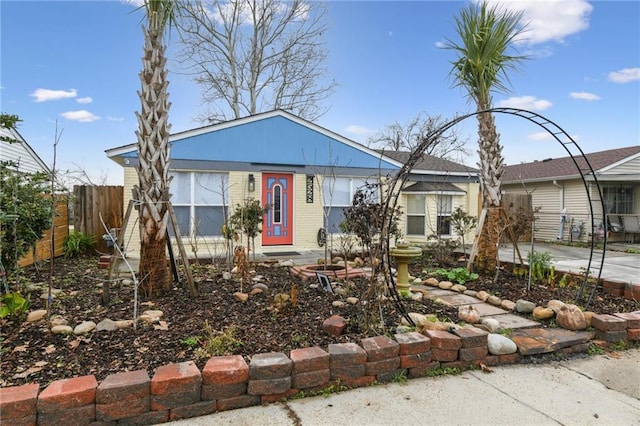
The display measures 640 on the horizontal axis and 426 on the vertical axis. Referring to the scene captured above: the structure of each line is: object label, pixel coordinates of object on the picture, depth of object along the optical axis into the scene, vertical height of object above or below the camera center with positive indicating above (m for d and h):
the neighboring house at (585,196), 14.41 +0.76
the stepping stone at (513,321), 3.95 -1.23
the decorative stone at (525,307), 4.36 -1.14
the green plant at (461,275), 6.06 -1.06
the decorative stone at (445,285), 5.70 -1.14
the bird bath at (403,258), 4.78 -0.59
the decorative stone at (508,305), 4.56 -1.17
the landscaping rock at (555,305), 4.07 -1.07
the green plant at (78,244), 8.44 -0.70
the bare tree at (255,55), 18.45 +8.42
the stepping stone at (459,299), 4.88 -1.20
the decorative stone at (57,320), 3.45 -1.04
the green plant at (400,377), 2.81 -1.28
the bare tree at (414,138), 22.38 +5.14
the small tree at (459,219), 8.11 -0.12
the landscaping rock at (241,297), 4.44 -1.03
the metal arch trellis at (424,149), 3.60 +0.68
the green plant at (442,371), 2.92 -1.30
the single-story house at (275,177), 9.28 +1.05
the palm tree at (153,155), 4.48 +0.75
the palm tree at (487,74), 6.09 +2.49
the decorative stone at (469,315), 3.93 -1.12
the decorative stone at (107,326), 3.34 -1.04
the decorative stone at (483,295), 4.98 -1.15
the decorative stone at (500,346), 3.16 -1.17
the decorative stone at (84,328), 3.27 -1.04
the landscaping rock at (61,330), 3.25 -1.04
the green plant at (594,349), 3.48 -1.33
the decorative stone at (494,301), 4.77 -1.17
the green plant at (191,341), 3.07 -1.10
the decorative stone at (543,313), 4.08 -1.14
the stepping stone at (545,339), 3.28 -1.21
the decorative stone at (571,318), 3.75 -1.11
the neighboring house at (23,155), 11.95 +2.17
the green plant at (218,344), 2.88 -1.08
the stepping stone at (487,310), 4.41 -1.22
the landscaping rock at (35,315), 3.61 -1.02
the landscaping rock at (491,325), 3.70 -1.16
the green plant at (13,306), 3.51 -0.90
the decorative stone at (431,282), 5.92 -1.13
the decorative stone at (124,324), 3.42 -1.04
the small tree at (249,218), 5.98 -0.06
